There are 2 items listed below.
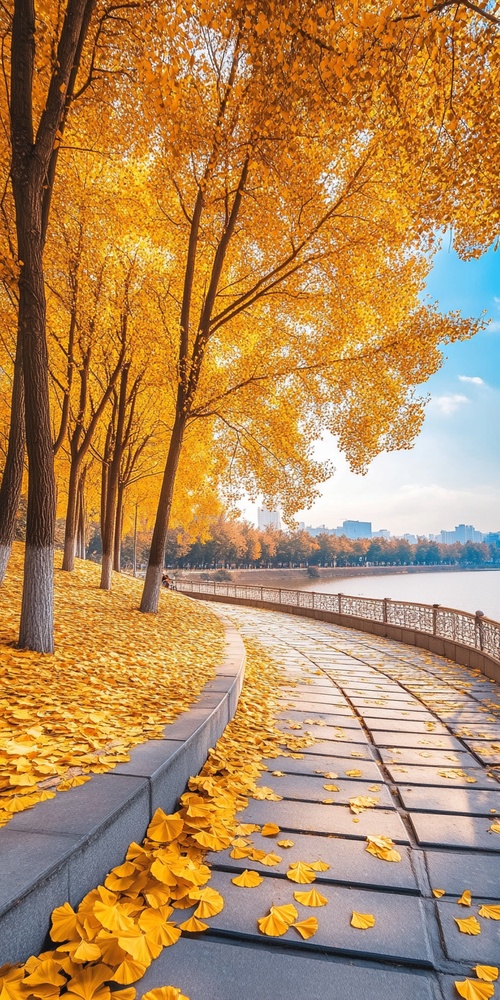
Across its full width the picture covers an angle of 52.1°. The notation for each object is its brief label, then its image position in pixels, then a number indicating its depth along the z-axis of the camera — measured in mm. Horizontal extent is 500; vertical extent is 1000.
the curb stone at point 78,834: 1725
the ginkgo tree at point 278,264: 7867
